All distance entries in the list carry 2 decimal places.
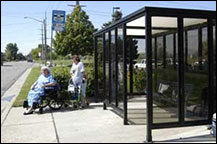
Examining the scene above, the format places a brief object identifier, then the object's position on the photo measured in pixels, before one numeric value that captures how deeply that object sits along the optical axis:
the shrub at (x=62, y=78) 7.15
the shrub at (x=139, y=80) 7.81
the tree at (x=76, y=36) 27.33
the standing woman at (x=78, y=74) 6.42
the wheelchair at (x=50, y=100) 5.97
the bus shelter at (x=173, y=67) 4.07
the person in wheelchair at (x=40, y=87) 5.95
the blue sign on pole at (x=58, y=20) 7.09
